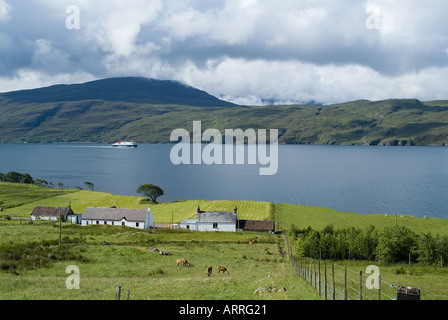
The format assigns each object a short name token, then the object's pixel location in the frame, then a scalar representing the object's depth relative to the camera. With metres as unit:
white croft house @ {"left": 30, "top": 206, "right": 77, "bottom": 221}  82.56
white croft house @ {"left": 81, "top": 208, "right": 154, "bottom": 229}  77.12
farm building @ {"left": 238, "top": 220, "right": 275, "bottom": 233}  74.44
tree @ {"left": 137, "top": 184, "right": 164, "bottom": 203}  110.12
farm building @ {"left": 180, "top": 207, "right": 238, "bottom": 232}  77.44
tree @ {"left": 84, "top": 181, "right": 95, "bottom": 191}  144.00
